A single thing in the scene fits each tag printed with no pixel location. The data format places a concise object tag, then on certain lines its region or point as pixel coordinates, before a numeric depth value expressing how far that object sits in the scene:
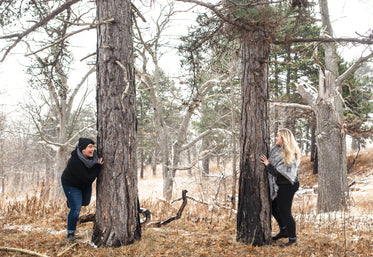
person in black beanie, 3.96
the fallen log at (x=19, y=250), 3.45
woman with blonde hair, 4.22
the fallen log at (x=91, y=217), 4.88
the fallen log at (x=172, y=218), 5.40
